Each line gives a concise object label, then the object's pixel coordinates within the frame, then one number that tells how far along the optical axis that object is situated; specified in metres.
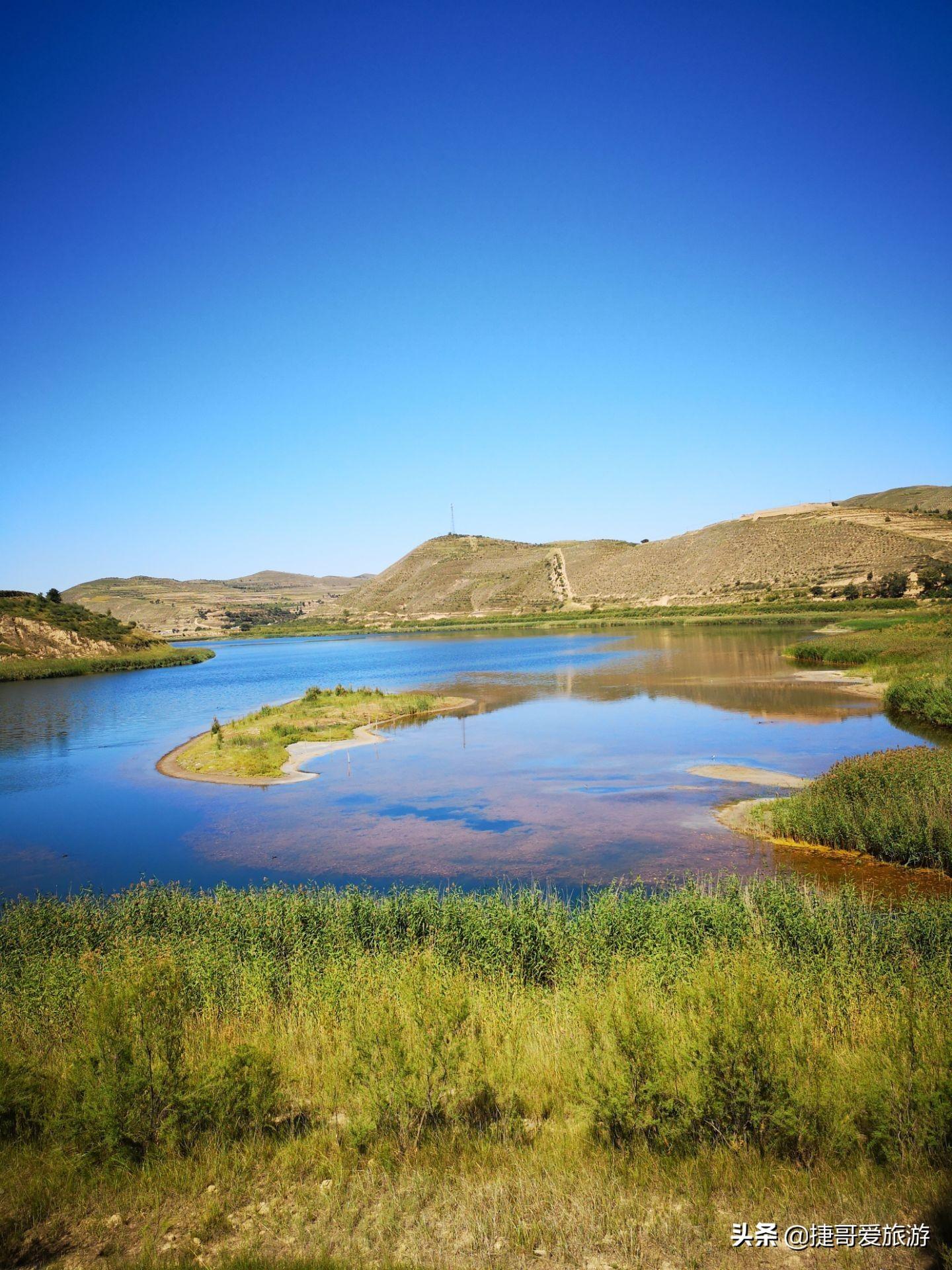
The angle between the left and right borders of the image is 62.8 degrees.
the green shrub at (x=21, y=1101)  5.50
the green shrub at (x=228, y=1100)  5.39
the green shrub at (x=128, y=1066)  5.20
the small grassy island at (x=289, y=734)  24.89
